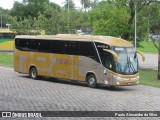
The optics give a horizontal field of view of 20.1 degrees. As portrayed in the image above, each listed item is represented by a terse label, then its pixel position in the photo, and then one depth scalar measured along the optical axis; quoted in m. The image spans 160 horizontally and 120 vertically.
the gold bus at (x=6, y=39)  67.00
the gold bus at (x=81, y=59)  23.55
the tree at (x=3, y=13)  120.62
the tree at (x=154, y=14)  36.06
